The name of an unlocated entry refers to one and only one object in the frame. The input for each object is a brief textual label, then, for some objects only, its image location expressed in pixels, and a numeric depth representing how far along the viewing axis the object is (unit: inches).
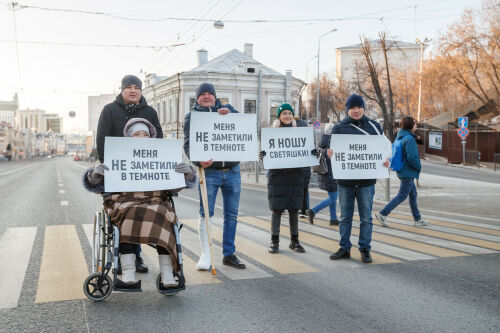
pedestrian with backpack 352.2
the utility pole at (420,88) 1714.9
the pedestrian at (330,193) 362.0
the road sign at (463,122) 1173.7
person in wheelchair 170.9
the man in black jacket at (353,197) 241.9
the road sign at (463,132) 1184.8
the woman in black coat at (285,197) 259.9
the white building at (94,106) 2504.4
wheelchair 170.2
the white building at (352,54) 3563.0
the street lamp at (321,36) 1889.1
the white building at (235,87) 1807.3
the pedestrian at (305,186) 285.3
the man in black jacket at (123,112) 200.1
